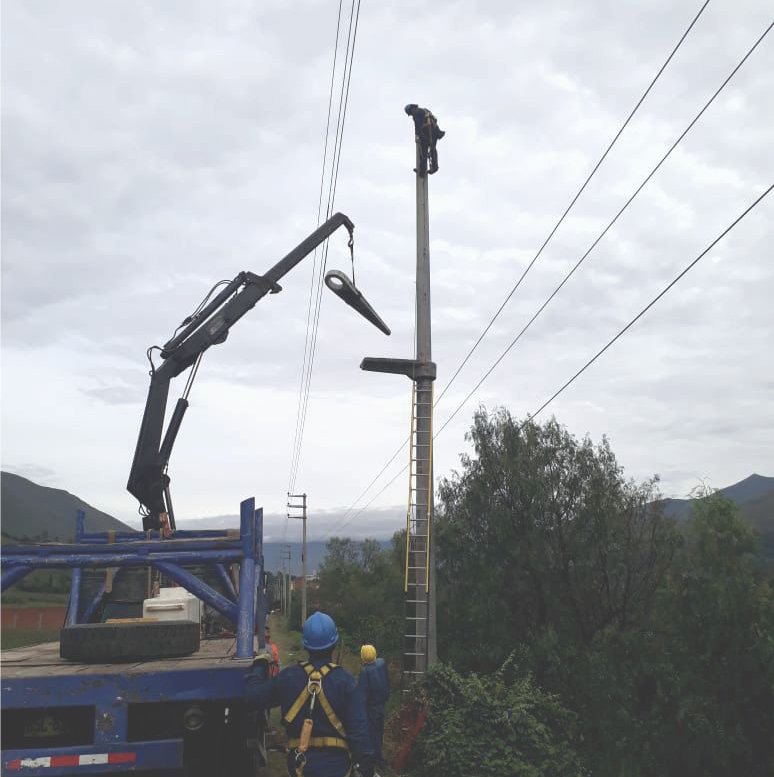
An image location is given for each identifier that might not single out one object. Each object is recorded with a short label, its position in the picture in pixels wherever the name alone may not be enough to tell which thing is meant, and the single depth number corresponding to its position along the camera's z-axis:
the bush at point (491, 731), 7.86
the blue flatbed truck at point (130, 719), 5.36
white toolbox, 7.57
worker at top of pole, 12.25
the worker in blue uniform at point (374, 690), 4.34
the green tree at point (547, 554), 17.48
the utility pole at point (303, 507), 44.22
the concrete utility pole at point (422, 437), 10.25
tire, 6.34
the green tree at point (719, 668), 13.62
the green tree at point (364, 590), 24.33
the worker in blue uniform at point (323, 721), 4.11
